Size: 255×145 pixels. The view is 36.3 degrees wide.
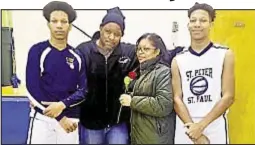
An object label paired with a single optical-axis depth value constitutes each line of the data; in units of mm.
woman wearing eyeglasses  1463
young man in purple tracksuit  1479
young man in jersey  1463
